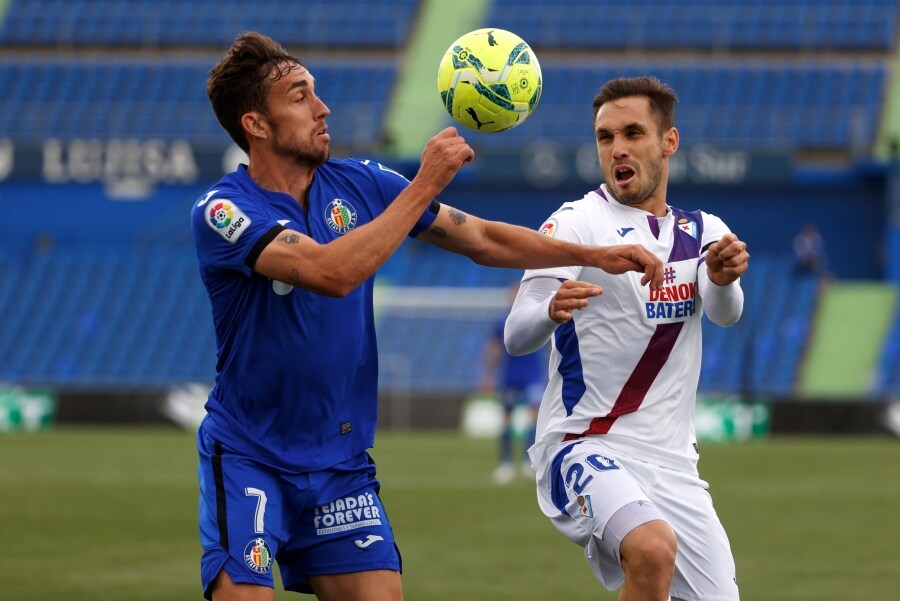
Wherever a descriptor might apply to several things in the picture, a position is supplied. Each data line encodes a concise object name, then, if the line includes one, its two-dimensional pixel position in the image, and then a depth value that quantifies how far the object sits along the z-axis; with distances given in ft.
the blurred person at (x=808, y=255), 196.85
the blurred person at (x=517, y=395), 124.57
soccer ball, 39.27
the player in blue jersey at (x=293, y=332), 35.14
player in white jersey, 39.47
